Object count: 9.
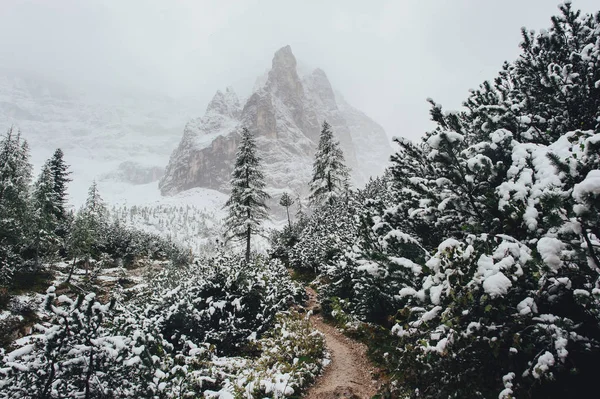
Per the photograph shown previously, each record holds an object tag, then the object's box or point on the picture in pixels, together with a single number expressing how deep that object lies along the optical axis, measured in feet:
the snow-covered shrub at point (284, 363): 18.67
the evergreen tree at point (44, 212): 84.79
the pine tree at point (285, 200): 124.26
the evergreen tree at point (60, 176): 106.77
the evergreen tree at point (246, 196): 79.09
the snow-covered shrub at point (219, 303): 27.68
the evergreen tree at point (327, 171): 99.45
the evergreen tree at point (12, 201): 75.97
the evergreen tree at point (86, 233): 89.35
